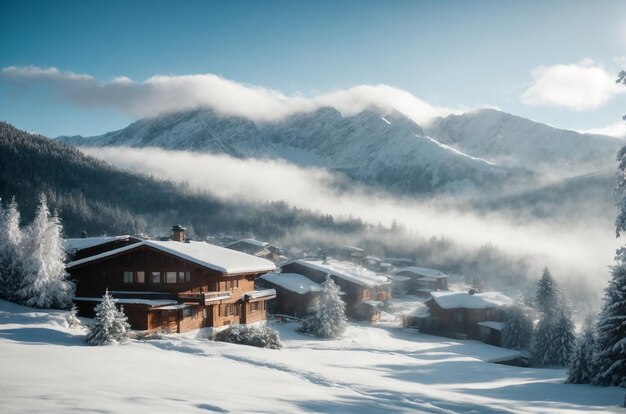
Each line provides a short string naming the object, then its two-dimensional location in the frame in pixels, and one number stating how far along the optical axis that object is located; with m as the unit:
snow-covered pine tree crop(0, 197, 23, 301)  37.03
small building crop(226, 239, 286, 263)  128.75
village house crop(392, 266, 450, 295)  110.56
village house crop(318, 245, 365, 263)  146.25
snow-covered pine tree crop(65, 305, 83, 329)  28.98
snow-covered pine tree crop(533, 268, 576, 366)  52.84
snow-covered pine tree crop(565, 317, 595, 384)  28.08
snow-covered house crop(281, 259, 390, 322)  66.62
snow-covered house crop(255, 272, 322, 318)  61.81
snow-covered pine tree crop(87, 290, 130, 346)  24.22
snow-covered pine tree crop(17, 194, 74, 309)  35.34
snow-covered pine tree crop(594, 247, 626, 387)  23.62
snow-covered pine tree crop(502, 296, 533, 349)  59.59
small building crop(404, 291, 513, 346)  63.69
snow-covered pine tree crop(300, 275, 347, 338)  48.28
